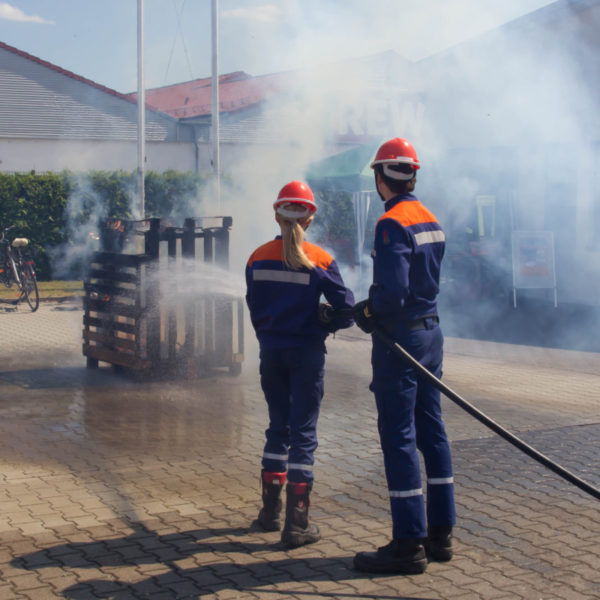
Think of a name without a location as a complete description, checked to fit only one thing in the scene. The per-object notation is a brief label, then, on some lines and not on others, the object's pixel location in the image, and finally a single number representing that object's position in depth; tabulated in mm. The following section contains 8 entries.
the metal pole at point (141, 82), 19312
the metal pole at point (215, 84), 17775
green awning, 15133
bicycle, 14117
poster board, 13859
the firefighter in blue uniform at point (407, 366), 3883
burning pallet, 8281
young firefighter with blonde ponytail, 4266
